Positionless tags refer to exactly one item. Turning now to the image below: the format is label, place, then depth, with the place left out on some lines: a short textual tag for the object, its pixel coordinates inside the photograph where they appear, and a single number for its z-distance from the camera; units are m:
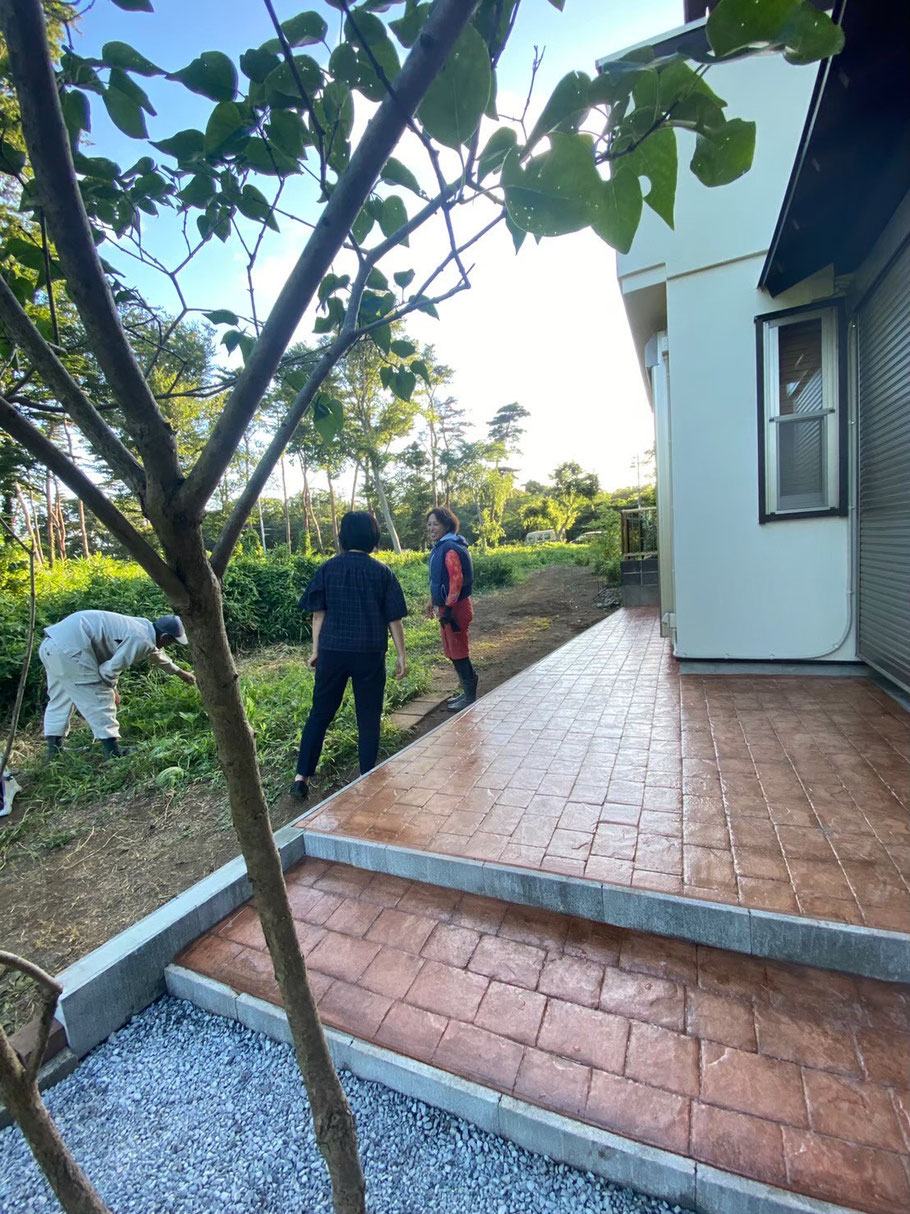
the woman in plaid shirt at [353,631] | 3.12
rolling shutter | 2.95
